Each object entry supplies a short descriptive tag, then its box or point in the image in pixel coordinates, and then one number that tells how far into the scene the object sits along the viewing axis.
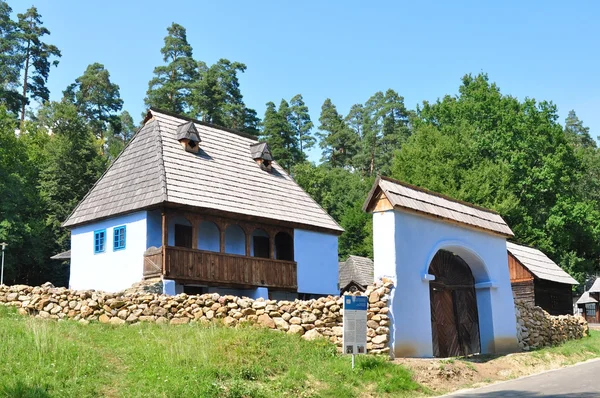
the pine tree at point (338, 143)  71.69
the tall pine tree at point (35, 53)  61.19
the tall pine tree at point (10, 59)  58.72
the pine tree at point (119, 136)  60.00
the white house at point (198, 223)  23.20
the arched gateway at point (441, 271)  15.37
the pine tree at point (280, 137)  61.72
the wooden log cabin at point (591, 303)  49.97
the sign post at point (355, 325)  13.23
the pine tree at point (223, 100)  56.06
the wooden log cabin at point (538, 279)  32.75
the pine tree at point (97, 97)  61.31
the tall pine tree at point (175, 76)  57.75
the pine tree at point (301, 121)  72.46
